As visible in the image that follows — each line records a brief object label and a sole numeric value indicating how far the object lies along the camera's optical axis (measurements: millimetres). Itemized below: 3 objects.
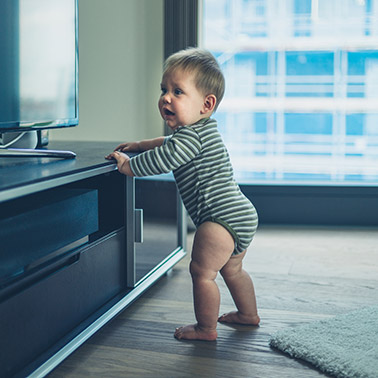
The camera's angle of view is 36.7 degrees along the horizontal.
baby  1395
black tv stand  1058
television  1422
